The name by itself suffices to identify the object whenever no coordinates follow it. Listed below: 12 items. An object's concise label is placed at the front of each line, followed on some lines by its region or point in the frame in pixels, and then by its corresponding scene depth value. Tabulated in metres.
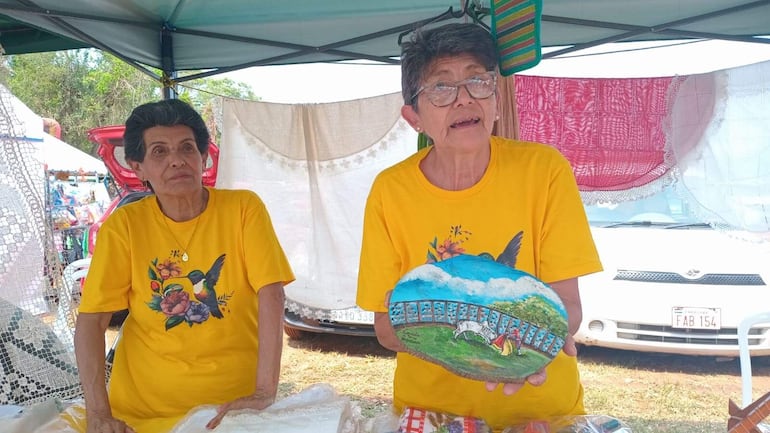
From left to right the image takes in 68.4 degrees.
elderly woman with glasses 1.33
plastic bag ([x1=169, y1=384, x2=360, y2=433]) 1.46
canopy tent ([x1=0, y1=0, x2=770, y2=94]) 3.01
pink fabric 3.19
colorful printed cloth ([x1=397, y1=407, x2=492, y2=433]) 1.29
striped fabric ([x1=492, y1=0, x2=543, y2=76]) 1.41
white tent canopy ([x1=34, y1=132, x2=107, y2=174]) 9.70
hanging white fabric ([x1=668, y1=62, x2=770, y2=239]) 2.98
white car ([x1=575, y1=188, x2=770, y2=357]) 4.15
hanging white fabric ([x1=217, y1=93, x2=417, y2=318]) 3.71
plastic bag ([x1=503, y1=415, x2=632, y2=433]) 1.25
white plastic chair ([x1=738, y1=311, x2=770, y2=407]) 2.37
